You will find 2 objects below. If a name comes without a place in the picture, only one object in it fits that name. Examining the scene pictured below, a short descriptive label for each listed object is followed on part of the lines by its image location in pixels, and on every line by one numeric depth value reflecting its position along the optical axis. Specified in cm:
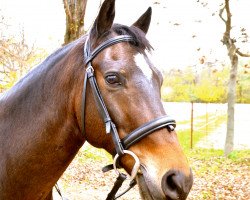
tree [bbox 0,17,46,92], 942
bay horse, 168
